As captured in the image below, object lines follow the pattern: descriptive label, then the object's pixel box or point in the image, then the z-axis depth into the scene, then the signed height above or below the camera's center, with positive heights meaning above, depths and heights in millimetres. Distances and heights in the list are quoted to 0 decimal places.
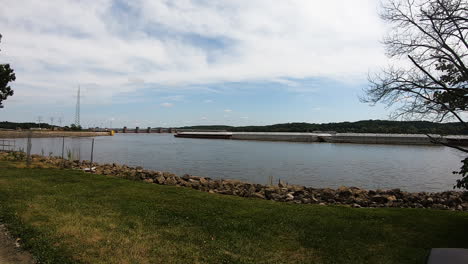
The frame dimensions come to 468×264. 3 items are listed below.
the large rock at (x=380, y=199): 11898 -2225
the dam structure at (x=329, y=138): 81750 -596
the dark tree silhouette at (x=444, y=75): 6867 +1454
